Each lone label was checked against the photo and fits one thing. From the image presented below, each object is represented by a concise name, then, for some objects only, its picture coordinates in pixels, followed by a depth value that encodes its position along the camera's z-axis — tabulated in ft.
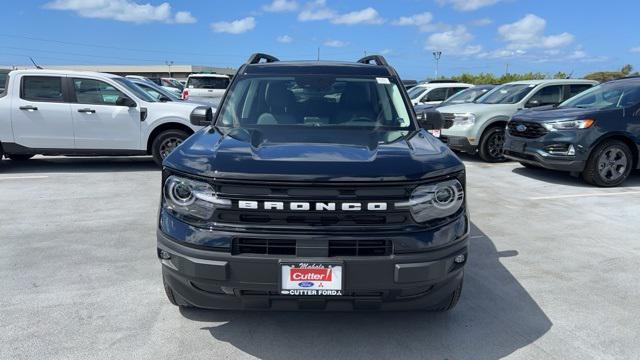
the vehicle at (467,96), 40.20
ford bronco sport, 8.28
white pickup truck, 26.81
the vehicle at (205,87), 54.24
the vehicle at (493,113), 31.68
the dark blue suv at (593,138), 24.07
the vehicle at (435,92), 50.85
